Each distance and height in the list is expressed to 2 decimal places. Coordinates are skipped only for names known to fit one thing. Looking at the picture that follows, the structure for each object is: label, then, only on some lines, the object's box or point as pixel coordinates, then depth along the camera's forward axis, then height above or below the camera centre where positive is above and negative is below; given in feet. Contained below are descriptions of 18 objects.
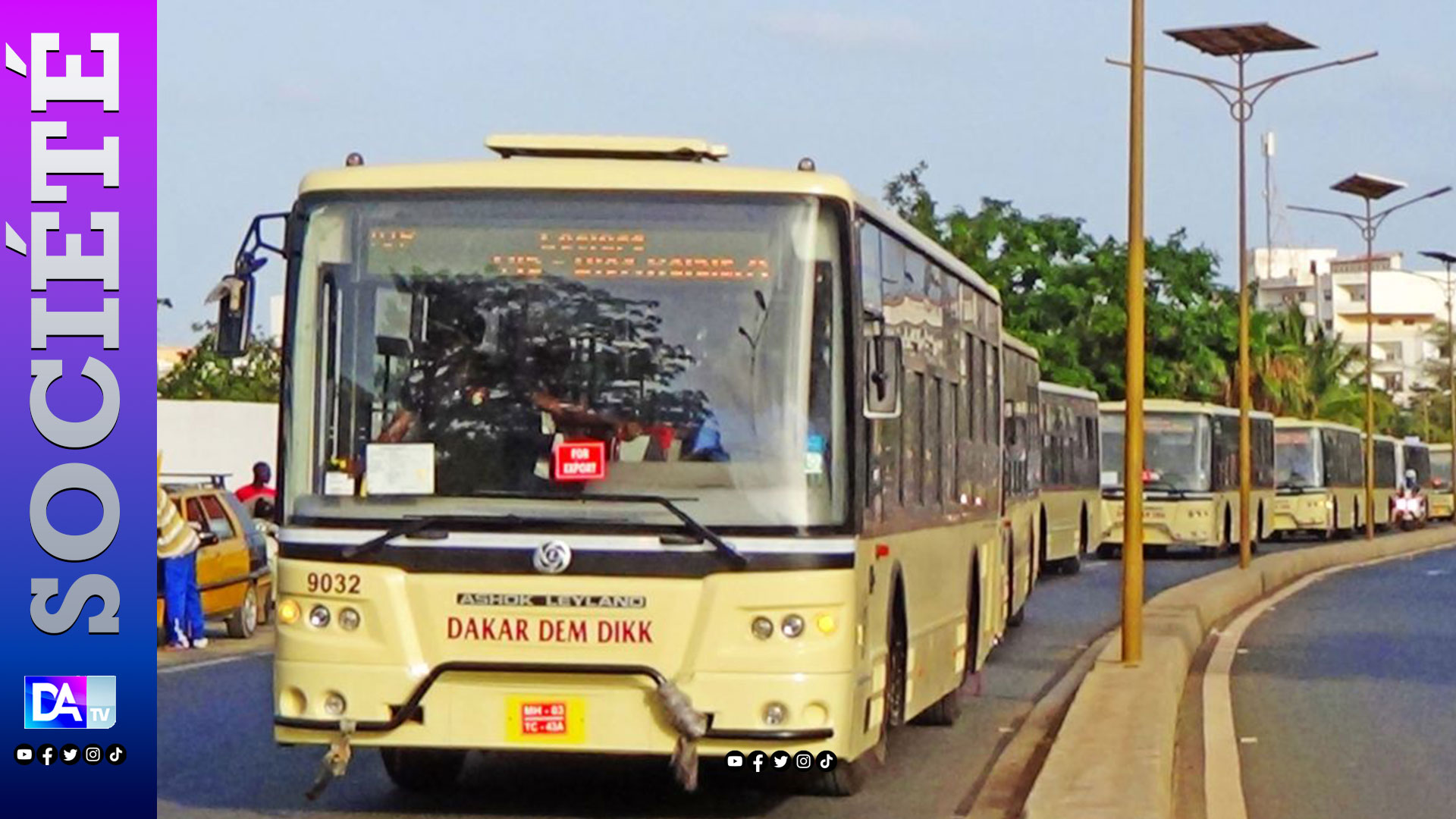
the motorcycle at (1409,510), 266.77 -2.60
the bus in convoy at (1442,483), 310.65 -0.08
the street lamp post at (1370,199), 196.95 +20.45
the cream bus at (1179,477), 161.48 +0.28
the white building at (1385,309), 542.57 +34.75
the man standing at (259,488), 83.35 -0.26
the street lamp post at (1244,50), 131.95 +21.05
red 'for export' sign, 37.73 +0.26
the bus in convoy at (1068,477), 123.03 +0.22
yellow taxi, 79.87 -2.17
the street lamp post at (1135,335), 71.72 +3.76
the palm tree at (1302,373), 300.40 +12.22
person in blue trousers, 74.38 -2.55
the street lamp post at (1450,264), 256.93 +20.38
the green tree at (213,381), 243.60 +8.67
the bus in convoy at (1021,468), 79.25 +0.44
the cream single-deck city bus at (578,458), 37.14 +0.30
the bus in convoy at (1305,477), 208.74 +0.38
